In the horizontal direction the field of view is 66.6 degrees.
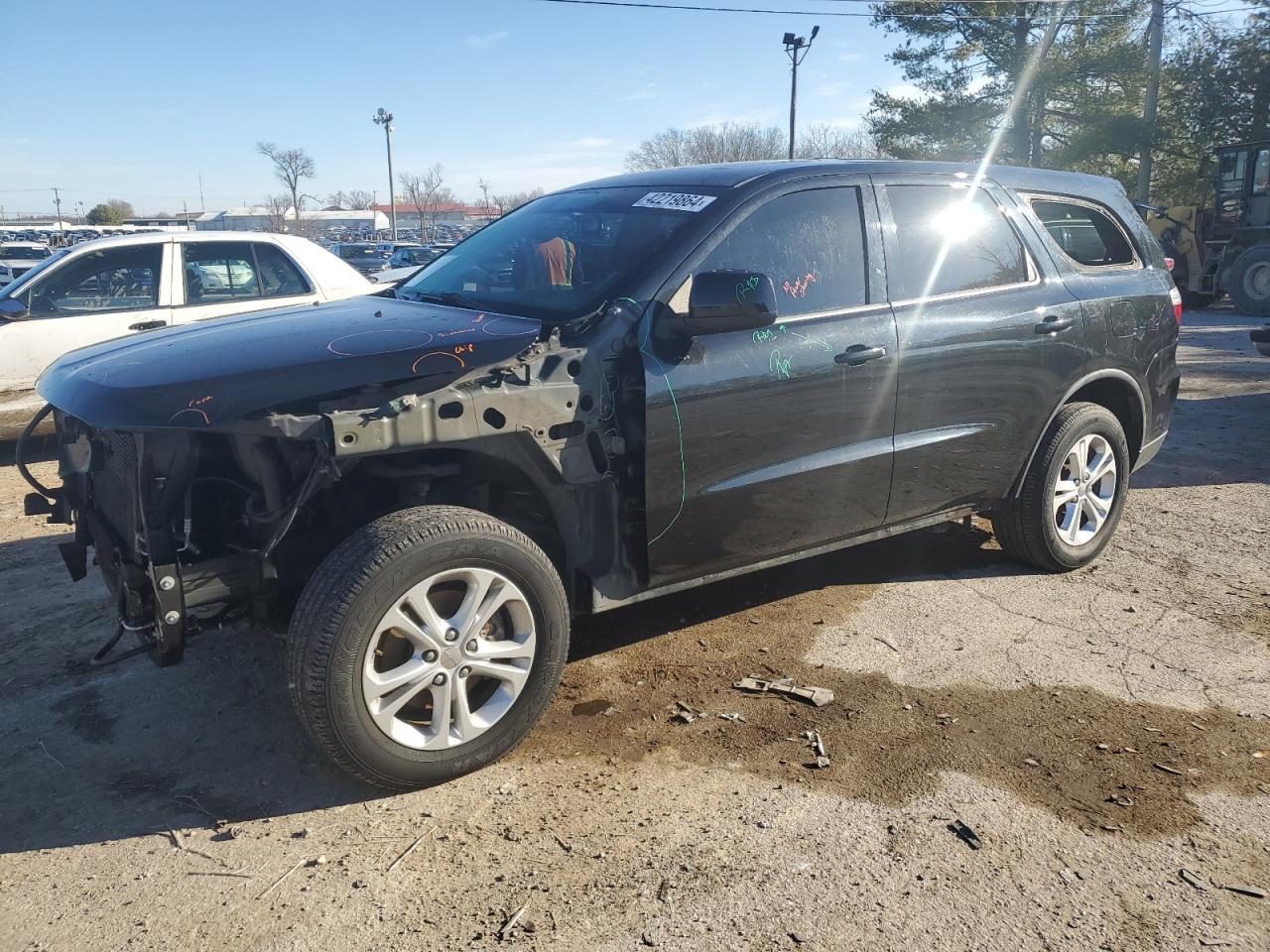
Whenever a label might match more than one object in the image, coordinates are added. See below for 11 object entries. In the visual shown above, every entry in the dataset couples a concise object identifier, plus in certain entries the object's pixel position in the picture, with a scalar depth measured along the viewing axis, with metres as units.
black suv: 2.80
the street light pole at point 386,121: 50.97
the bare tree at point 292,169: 64.62
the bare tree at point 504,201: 89.61
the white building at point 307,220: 89.44
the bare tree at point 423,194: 78.56
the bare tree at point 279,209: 69.56
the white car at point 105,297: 6.89
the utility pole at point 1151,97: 24.39
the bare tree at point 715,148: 51.03
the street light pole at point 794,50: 31.78
